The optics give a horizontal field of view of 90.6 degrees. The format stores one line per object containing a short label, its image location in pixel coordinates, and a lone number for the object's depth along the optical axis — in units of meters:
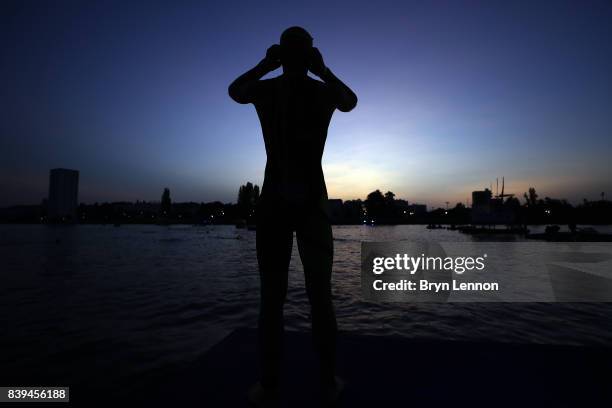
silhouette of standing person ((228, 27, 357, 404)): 2.22
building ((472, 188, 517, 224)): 69.56
